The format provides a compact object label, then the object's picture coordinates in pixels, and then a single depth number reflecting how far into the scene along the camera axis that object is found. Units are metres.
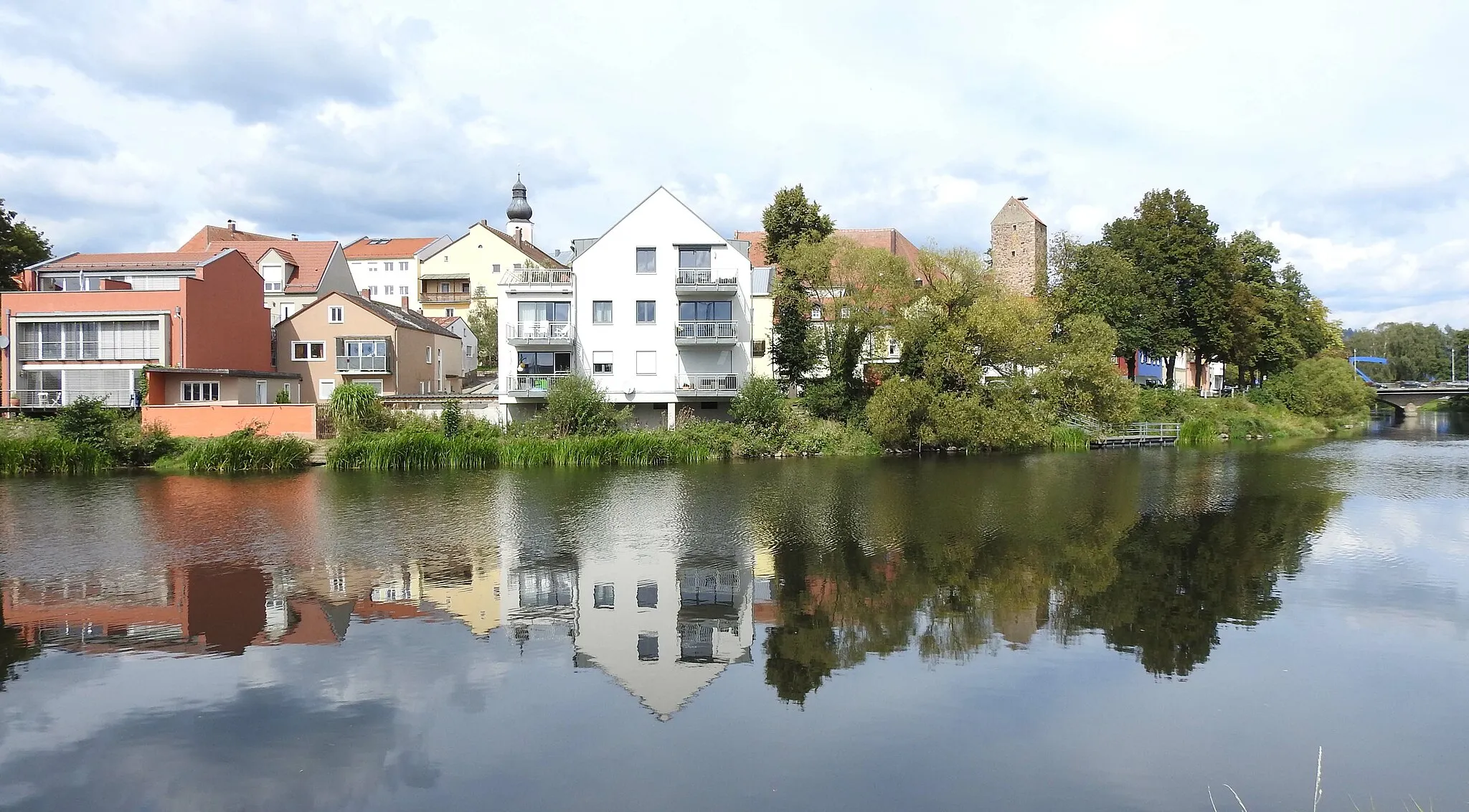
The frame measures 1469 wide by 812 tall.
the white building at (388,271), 88.88
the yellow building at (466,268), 84.12
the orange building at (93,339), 44.75
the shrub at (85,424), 37.53
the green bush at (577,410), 41.97
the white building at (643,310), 47.22
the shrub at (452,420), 41.81
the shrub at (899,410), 43.34
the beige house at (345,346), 51.00
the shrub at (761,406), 43.56
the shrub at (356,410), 40.50
